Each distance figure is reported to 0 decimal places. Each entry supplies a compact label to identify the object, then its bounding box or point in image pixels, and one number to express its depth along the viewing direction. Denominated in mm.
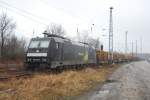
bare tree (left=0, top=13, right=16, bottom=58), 34712
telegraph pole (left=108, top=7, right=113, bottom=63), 30693
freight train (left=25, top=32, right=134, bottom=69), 13631
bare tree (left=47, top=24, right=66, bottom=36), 52388
